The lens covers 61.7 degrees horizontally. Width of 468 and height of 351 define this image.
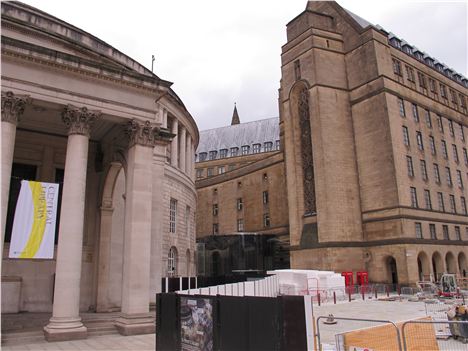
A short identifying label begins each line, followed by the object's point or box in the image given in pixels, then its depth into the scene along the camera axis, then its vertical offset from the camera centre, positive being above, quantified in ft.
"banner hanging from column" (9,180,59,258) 48.80 +6.75
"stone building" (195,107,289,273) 193.57 +46.68
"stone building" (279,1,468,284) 135.74 +40.73
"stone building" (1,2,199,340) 50.57 +18.14
